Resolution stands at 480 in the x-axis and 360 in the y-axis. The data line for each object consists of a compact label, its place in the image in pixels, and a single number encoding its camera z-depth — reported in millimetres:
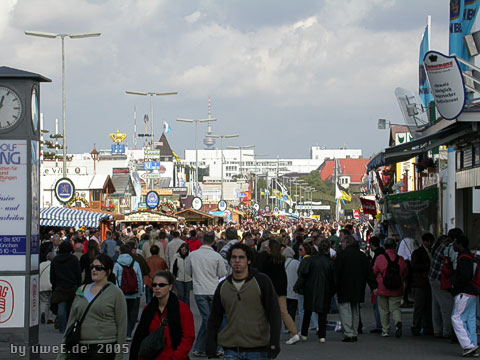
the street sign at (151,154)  68750
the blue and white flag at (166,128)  101525
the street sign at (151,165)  68688
